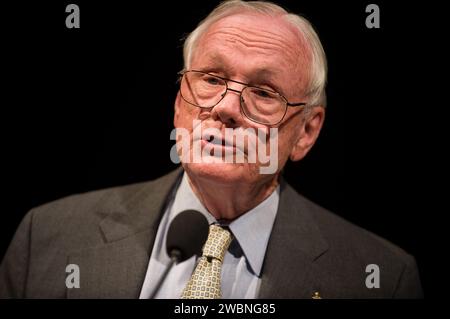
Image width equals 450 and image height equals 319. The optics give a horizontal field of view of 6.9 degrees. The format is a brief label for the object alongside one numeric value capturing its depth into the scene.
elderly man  3.65
